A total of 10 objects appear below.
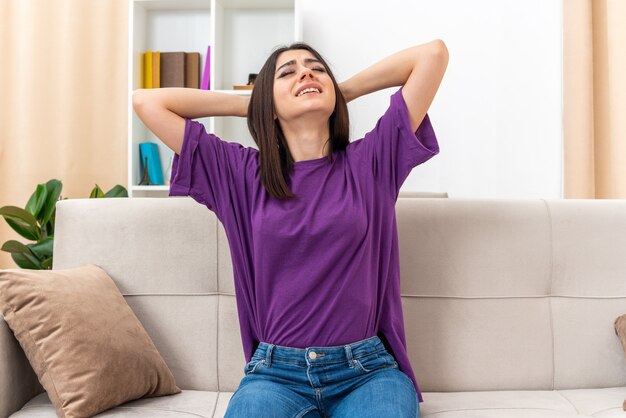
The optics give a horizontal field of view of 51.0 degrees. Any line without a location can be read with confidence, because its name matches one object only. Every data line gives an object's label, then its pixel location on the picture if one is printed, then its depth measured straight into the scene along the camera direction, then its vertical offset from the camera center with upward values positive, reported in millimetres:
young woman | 1438 +12
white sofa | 1795 -194
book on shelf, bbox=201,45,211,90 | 3148 +668
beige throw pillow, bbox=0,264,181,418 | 1506 -305
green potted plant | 2652 -31
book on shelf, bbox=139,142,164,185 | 3223 +255
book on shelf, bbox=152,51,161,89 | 3186 +714
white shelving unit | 3160 +887
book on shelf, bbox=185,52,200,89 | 3213 +715
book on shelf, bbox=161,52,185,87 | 3197 +710
